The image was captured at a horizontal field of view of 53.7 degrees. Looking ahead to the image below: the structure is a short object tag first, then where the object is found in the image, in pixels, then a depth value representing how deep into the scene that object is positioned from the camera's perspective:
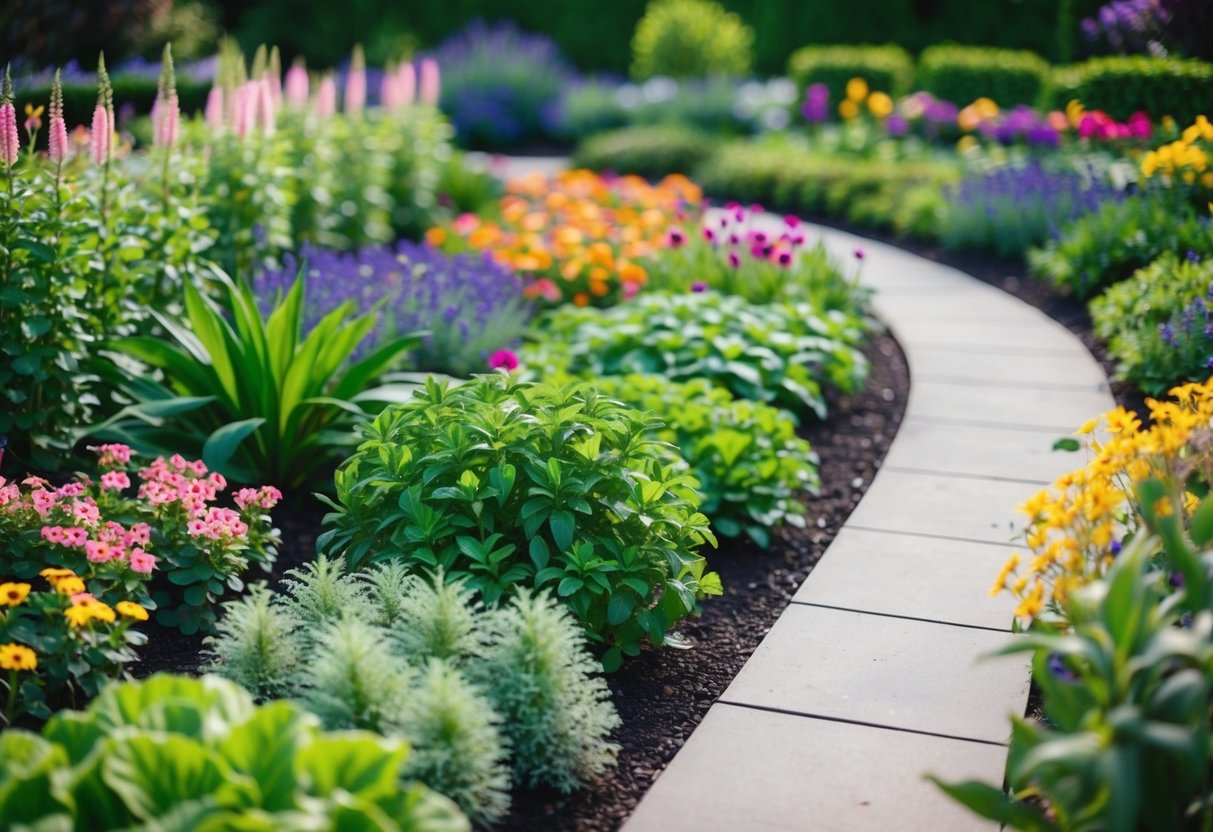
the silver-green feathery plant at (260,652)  2.90
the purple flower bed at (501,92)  13.44
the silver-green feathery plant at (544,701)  2.76
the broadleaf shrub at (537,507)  3.24
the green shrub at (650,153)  11.29
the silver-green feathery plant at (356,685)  2.60
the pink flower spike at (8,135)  3.74
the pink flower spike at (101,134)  4.13
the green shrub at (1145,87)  8.16
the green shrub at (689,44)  14.64
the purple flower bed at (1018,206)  7.41
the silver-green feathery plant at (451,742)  2.49
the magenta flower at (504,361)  4.14
